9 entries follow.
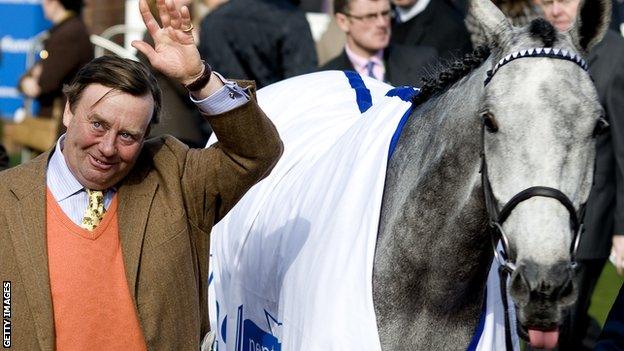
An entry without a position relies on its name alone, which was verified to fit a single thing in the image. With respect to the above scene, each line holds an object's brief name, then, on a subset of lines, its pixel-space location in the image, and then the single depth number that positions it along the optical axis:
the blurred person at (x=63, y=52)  19.78
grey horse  7.60
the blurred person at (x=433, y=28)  16.95
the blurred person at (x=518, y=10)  14.83
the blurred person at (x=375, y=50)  15.35
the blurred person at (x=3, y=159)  11.55
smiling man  8.07
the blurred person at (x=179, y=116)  15.38
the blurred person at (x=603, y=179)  13.36
